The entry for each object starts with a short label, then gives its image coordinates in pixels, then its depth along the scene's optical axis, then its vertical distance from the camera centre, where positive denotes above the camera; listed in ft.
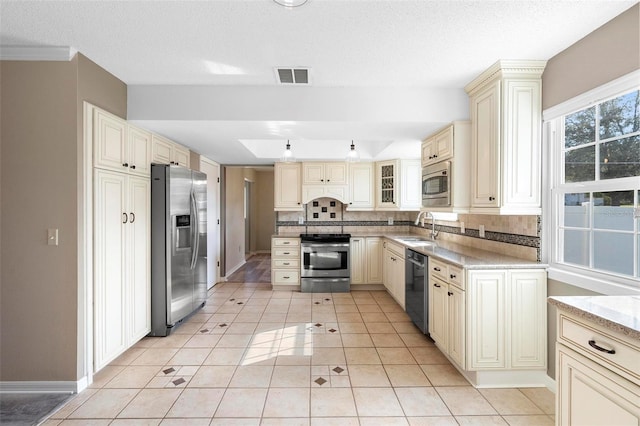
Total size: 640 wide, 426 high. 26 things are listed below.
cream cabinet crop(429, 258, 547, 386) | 7.16 -2.64
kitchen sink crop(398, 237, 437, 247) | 11.40 -1.21
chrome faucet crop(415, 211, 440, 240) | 13.34 -0.77
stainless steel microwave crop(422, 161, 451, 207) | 9.04 +0.94
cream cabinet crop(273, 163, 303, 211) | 16.38 +1.40
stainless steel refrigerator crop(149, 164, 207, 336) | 9.87 -1.15
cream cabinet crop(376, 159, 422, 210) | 15.37 +1.51
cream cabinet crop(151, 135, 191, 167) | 10.09 +2.30
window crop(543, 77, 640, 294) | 5.60 +0.53
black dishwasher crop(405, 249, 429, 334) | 9.56 -2.65
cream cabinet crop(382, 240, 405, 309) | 12.37 -2.65
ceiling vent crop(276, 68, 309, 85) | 7.52 +3.66
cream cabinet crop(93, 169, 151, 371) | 7.54 -1.44
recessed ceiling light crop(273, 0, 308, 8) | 5.04 +3.64
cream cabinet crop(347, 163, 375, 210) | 16.38 +1.45
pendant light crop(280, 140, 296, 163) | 11.26 +2.20
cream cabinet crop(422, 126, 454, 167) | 8.91 +2.19
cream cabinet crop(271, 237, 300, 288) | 15.60 -2.62
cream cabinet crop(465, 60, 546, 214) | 7.32 +1.85
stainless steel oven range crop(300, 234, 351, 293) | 15.39 -2.83
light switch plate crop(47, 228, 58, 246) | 6.88 -0.54
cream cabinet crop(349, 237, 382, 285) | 15.62 -2.62
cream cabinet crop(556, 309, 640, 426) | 3.39 -2.07
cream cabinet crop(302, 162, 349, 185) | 16.17 +2.20
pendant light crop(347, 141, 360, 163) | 11.51 +2.26
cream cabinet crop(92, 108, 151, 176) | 7.47 +1.93
